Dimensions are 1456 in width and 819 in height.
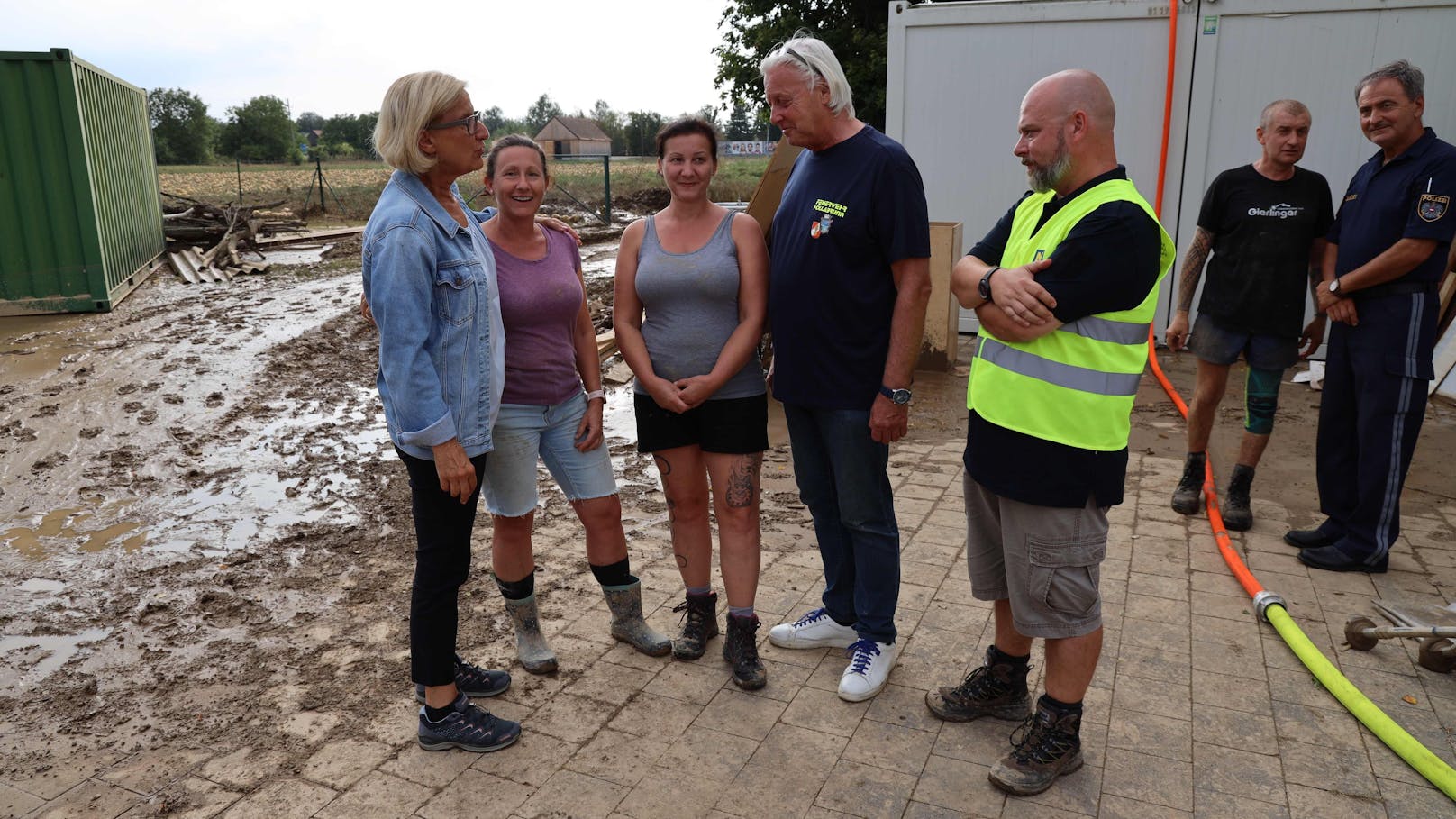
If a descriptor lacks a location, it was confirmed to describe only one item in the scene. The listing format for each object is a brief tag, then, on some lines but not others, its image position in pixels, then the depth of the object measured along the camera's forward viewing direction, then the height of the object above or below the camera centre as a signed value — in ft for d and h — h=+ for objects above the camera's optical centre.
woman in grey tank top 10.34 -1.79
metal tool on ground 10.34 -5.10
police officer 12.63 -1.77
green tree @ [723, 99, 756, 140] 152.68 +8.55
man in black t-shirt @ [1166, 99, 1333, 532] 14.65 -1.63
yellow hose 8.64 -5.25
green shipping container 32.63 -0.02
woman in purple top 10.09 -2.34
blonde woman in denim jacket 8.37 -1.43
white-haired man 9.64 -1.27
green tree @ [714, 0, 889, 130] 64.28 +9.79
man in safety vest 7.83 -1.67
